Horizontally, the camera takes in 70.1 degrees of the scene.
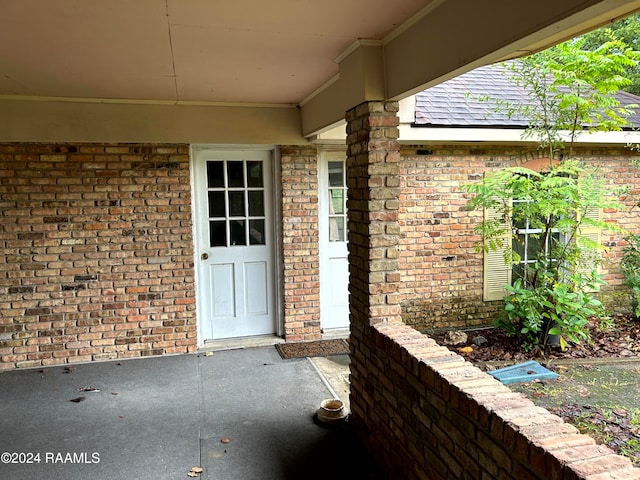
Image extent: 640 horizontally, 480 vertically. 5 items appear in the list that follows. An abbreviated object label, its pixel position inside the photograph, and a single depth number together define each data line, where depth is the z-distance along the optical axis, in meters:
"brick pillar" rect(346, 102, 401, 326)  2.88
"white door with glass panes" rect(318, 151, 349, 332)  5.48
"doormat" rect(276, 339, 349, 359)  4.86
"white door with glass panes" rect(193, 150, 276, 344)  5.08
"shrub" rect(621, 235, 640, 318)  6.21
